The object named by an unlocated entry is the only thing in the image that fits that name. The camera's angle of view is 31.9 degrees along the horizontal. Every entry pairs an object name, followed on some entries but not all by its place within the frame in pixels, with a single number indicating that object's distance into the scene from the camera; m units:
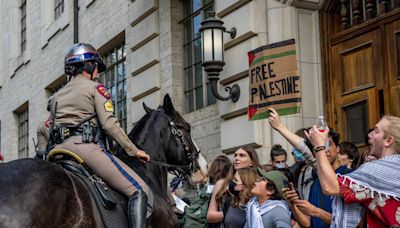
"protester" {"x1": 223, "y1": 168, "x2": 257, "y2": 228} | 6.77
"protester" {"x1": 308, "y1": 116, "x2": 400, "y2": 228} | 4.55
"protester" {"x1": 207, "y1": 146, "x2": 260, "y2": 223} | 7.68
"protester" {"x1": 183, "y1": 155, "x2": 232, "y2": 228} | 8.25
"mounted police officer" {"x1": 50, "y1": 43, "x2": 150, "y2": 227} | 6.33
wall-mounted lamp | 10.81
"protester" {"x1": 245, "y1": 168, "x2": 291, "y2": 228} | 6.22
